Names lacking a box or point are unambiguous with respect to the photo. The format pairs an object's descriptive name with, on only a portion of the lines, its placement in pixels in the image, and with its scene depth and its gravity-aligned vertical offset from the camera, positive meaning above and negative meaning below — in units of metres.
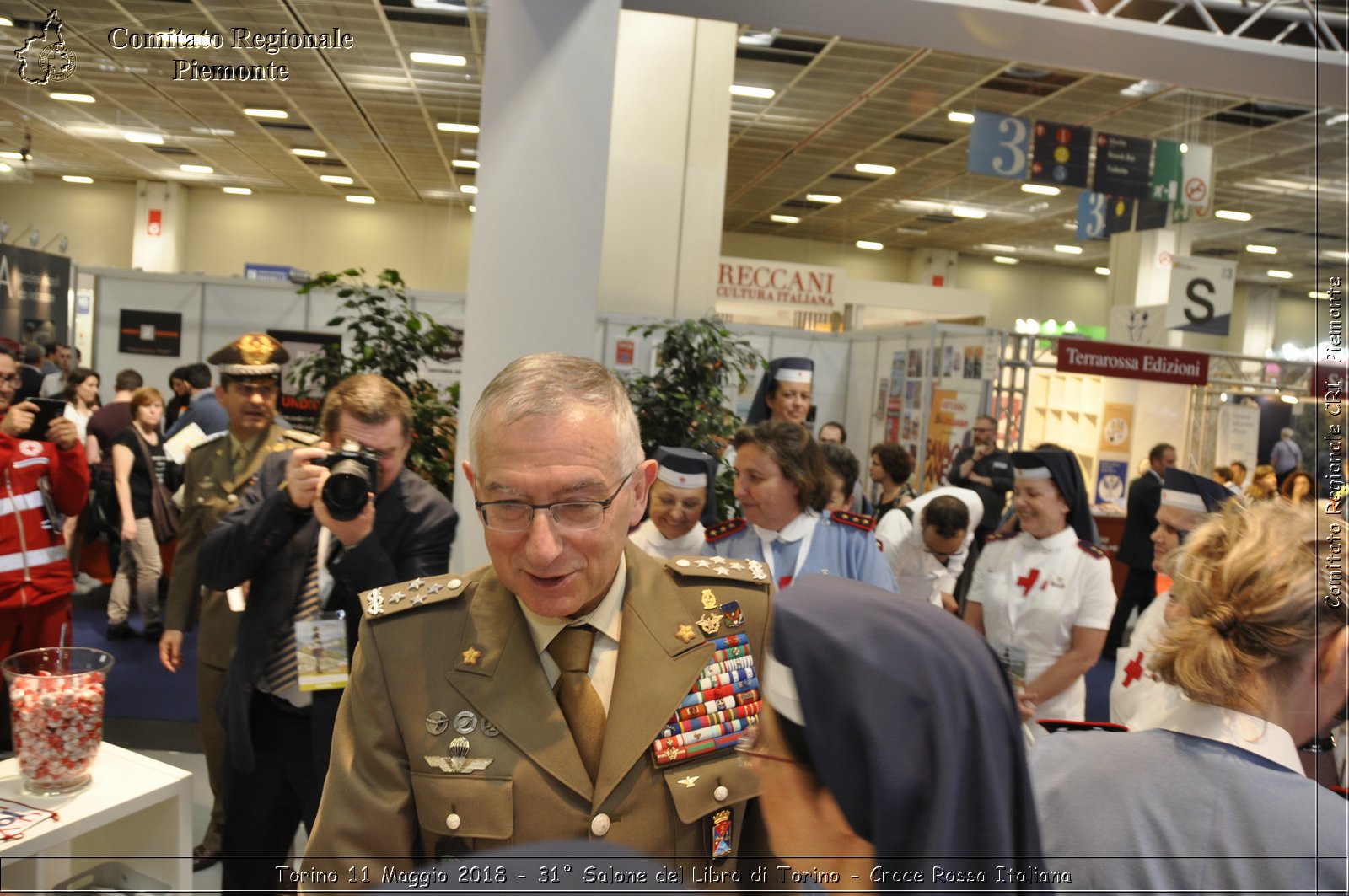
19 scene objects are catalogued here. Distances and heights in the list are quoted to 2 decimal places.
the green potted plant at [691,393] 5.26 -0.04
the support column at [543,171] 3.74 +0.80
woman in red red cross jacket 3.70 -0.67
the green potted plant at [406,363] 4.65 +0.00
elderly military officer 1.23 -0.42
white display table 2.07 -1.11
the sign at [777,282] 12.85 +1.49
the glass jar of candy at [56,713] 2.07 -0.81
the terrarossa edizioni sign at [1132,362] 9.84 +0.60
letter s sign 11.75 +1.56
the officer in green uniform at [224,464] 3.36 -0.43
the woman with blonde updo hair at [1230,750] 1.09 -0.40
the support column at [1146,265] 14.98 +2.42
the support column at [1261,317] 22.53 +2.62
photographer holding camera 2.39 -0.64
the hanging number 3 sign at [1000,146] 8.63 +2.37
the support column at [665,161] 8.34 +1.96
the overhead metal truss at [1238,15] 5.01 +2.47
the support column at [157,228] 18.97 +2.35
